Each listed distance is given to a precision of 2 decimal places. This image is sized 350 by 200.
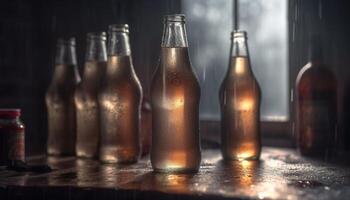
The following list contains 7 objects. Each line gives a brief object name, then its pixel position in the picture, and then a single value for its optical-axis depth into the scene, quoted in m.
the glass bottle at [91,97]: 1.24
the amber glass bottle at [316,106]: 1.24
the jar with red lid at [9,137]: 1.04
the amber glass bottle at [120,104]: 1.09
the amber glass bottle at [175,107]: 0.92
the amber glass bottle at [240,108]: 1.16
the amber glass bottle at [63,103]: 1.33
